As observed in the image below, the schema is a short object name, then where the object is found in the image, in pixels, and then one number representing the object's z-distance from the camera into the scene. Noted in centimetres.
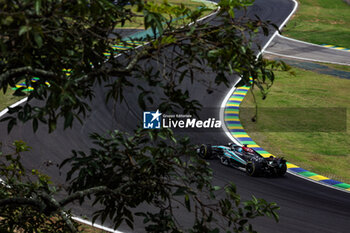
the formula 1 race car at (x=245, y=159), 3027
